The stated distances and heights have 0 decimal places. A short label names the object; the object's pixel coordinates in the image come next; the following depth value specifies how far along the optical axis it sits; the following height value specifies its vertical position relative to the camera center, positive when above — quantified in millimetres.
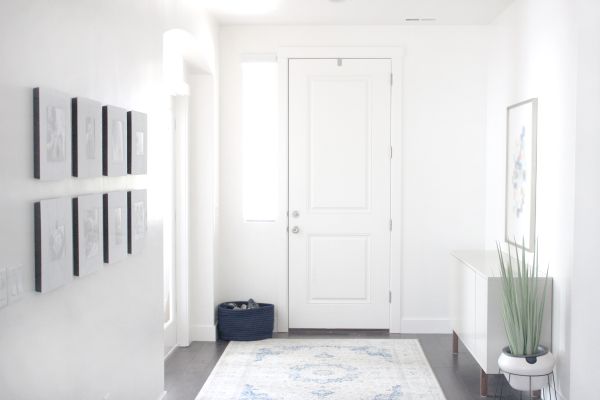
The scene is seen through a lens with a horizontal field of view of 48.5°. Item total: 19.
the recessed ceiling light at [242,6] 4621 +1186
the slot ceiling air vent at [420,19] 5121 +1182
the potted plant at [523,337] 3492 -877
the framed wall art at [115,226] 2633 -223
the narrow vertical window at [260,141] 5438 +257
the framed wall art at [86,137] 2291 +124
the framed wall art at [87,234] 2320 -225
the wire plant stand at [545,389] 3506 -1198
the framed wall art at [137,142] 2918 +136
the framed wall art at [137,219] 2930 -216
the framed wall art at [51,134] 1993 +118
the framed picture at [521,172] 4086 +4
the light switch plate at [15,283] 1847 -314
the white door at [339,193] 5395 -167
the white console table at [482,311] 3791 -837
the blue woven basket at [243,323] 5152 -1175
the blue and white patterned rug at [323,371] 3963 -1313
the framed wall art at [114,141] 2600 +128
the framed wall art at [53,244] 2012 -229
